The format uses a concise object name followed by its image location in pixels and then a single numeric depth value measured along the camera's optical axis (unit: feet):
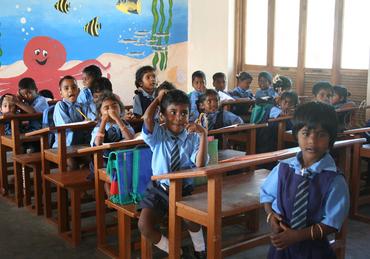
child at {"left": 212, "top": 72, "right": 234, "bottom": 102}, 19.47
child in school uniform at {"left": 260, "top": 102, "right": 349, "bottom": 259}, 5.83
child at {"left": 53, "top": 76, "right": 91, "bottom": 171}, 12.87
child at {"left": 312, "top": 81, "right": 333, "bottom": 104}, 15.28
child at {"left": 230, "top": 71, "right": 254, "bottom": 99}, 19.85
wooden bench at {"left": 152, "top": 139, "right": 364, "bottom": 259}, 6.97
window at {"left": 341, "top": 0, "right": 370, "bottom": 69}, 18.83
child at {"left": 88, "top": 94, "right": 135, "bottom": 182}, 10.52
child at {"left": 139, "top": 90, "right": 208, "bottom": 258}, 8.27
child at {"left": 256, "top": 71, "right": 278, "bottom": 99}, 19.30
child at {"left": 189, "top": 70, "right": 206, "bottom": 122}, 17.11
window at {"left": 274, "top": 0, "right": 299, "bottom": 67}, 21.80
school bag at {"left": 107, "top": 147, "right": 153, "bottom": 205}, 8.65
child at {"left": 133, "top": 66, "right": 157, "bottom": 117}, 13.91
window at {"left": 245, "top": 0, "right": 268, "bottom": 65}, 23.29
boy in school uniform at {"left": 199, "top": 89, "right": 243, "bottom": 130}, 12.85
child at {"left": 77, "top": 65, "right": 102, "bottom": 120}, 13.35
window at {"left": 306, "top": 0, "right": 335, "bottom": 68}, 20.12
